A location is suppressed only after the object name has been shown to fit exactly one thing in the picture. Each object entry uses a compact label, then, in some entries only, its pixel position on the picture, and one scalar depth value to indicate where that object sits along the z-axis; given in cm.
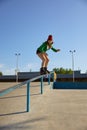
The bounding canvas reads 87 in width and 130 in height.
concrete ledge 547
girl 494
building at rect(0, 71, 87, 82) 2618
